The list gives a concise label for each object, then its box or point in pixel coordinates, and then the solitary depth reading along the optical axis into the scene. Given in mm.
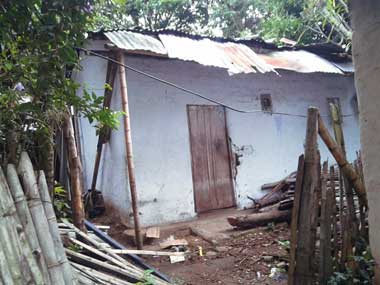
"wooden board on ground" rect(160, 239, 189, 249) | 5257
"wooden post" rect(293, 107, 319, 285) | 2650
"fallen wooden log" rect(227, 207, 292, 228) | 5820
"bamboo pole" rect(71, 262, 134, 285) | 3055
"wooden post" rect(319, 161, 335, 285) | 2809
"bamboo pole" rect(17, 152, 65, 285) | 2182
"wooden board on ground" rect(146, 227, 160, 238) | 5457
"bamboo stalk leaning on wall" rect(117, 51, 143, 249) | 5043
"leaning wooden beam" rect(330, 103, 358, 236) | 2850
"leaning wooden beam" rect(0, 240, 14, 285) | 1926
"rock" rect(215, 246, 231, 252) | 5108
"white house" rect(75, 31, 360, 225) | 6164
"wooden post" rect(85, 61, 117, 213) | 6195
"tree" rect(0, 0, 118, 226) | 2444
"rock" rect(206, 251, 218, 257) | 5001
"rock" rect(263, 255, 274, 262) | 4583
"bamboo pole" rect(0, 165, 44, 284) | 2016
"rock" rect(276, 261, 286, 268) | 4109
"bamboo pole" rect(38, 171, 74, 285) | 2270
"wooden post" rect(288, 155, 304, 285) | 2721
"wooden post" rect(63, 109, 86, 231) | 4207
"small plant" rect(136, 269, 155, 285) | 3316
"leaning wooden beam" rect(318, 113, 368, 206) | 2713
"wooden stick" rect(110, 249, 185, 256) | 4105
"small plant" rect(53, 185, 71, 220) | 4281
